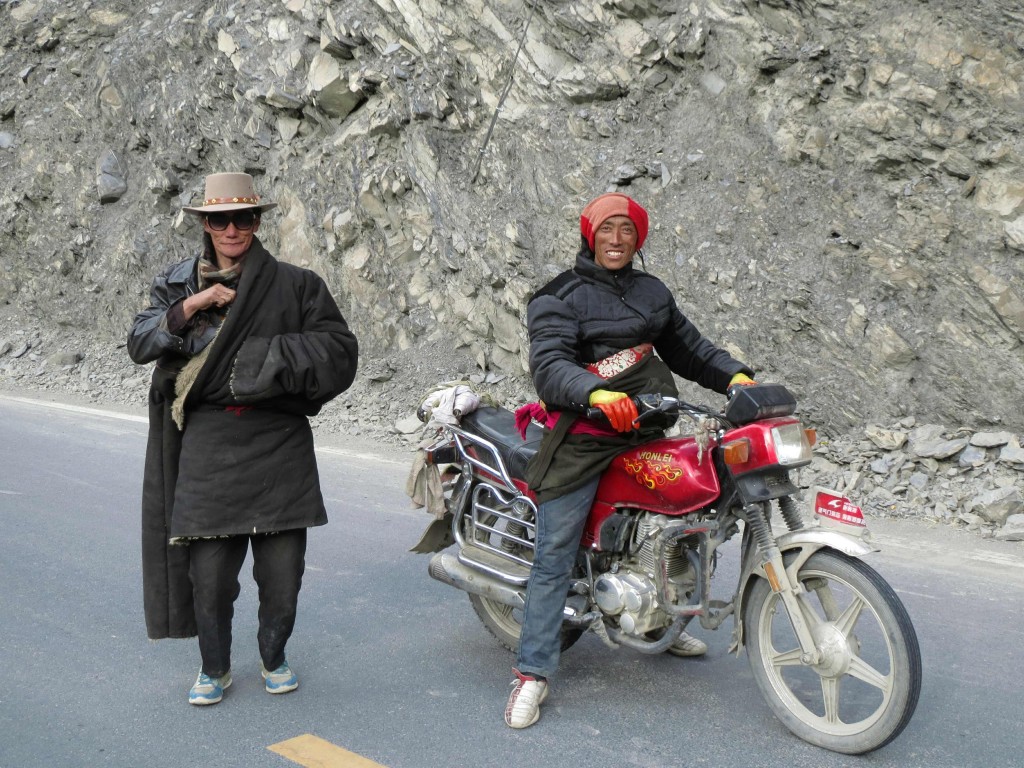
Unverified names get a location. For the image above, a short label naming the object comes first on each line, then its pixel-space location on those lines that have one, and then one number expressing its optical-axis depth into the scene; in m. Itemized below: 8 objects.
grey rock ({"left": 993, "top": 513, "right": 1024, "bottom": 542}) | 6.92
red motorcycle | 3.62
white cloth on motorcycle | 4.77
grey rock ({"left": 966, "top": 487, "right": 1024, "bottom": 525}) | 7.20
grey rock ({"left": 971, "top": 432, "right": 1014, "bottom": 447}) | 8.05
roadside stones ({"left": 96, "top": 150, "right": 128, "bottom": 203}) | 19.23
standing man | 4.14
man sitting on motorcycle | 4.04
